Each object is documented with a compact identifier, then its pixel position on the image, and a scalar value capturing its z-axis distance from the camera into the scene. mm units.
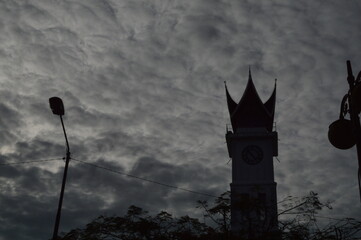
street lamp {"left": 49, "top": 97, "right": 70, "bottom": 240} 14477
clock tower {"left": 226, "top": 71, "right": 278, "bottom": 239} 43625
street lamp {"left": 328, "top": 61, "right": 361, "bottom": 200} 5775
